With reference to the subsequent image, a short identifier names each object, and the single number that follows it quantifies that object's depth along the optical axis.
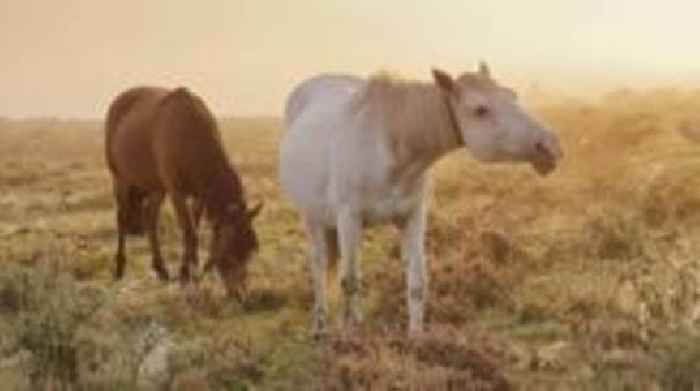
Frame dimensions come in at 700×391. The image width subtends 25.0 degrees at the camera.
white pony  9.96
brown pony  12.93
